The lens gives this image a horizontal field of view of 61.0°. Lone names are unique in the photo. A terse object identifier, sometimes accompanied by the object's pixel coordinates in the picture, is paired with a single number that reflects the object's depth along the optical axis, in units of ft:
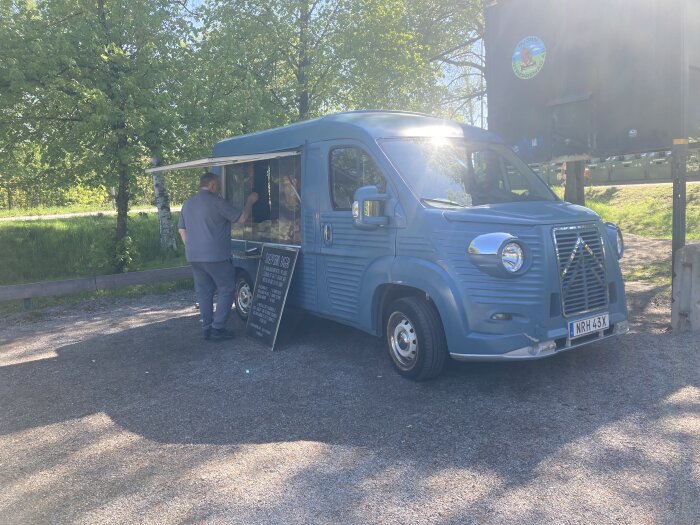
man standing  23.44
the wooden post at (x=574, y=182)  38.58
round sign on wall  30.42
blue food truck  15.51
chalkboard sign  22.03
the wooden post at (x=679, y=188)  23.67
